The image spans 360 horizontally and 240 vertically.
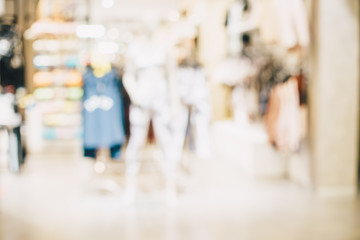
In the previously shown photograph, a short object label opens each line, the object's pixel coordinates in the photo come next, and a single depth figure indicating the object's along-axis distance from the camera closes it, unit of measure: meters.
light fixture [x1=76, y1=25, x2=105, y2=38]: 6.59
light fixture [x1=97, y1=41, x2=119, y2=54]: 10.06
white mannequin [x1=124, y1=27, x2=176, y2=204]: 4.34
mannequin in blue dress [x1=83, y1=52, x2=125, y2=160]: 4.47
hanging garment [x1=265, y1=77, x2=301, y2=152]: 4.73
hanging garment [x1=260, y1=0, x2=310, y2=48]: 4.62
